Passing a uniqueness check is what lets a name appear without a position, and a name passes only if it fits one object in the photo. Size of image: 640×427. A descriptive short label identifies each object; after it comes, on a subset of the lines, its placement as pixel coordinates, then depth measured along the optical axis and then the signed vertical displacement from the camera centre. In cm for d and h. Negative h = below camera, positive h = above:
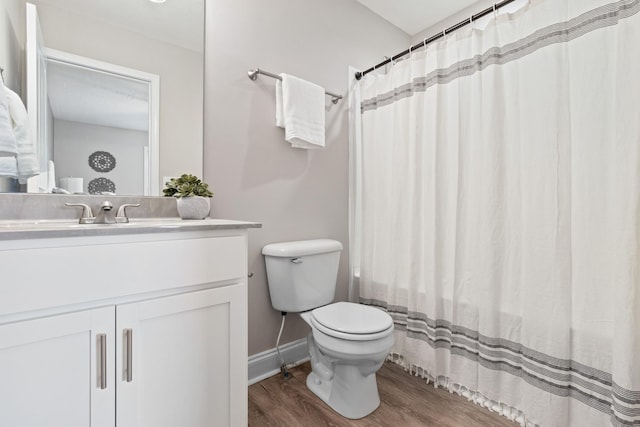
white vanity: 78 -34
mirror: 123 +58
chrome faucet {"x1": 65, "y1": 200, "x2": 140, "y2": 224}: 113 -2
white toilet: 137 -52
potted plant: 133 +7
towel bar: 167 +76
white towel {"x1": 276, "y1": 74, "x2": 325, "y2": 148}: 175 +59
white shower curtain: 111 +1
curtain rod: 147 +98
